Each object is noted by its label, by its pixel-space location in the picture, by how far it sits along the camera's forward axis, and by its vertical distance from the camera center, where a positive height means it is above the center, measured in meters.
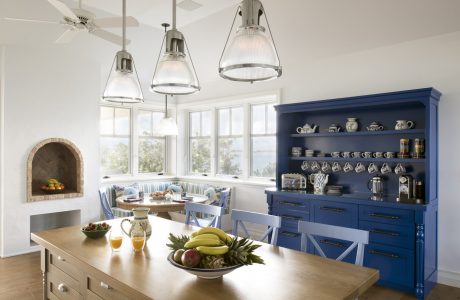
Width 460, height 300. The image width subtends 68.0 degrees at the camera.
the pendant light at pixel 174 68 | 2.07 +0.50
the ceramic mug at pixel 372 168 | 4.17 -0.21
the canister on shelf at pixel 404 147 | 3.83 +0.05
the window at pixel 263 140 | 5.67 +0.18
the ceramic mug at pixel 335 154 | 4.46 -0.04
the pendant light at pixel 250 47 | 1.57 +0.49
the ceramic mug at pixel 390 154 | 3.94 -0.04
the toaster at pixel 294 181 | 4.59 -0.41
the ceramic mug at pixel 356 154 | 4.26 -0.03
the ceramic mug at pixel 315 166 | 4.71 -0.21
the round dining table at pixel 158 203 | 4.25 -0.67
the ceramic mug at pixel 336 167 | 4.51 -0.21
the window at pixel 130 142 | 6.23 +0.16
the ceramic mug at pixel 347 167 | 4.40 -0.20
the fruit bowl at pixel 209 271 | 1.55 -0.55
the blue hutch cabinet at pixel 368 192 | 3.42 -0.48
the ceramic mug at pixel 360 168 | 4.28 -0.21
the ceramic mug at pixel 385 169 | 4.07 -0.21
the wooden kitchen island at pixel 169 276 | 1.49 -0.62
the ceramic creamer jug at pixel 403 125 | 3.83 +0.30
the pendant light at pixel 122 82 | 2.47 +0.50
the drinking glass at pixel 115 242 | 2.04 -0.55
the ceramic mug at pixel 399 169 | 3.95 -0.20
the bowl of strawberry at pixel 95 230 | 2.33 -0.55
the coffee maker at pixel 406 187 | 3.75 -0.40
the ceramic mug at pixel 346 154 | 4.34 -0.04
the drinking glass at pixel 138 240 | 2.02 -0.53
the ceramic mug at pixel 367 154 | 4.16 -0.03
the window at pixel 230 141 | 6.23 +0.18
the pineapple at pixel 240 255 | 1.60 -0.49
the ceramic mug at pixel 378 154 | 4.06 -0.04
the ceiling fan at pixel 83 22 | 2.30 +0.93
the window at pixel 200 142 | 6.87 +0.18
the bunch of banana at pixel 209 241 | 1.62 -0.46
